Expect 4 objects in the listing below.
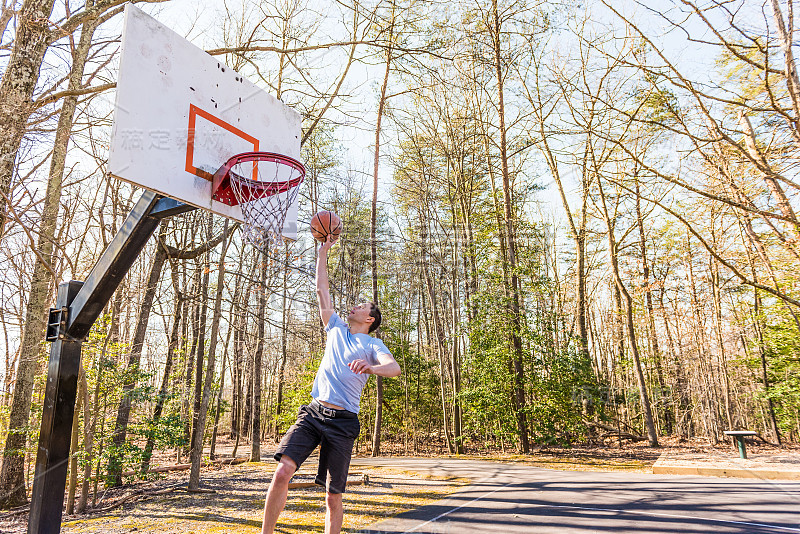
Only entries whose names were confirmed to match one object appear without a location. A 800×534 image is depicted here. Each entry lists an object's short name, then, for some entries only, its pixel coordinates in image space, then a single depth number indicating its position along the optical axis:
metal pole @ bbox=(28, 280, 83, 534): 3.13
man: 2.82
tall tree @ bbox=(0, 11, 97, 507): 5.78
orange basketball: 3.62
